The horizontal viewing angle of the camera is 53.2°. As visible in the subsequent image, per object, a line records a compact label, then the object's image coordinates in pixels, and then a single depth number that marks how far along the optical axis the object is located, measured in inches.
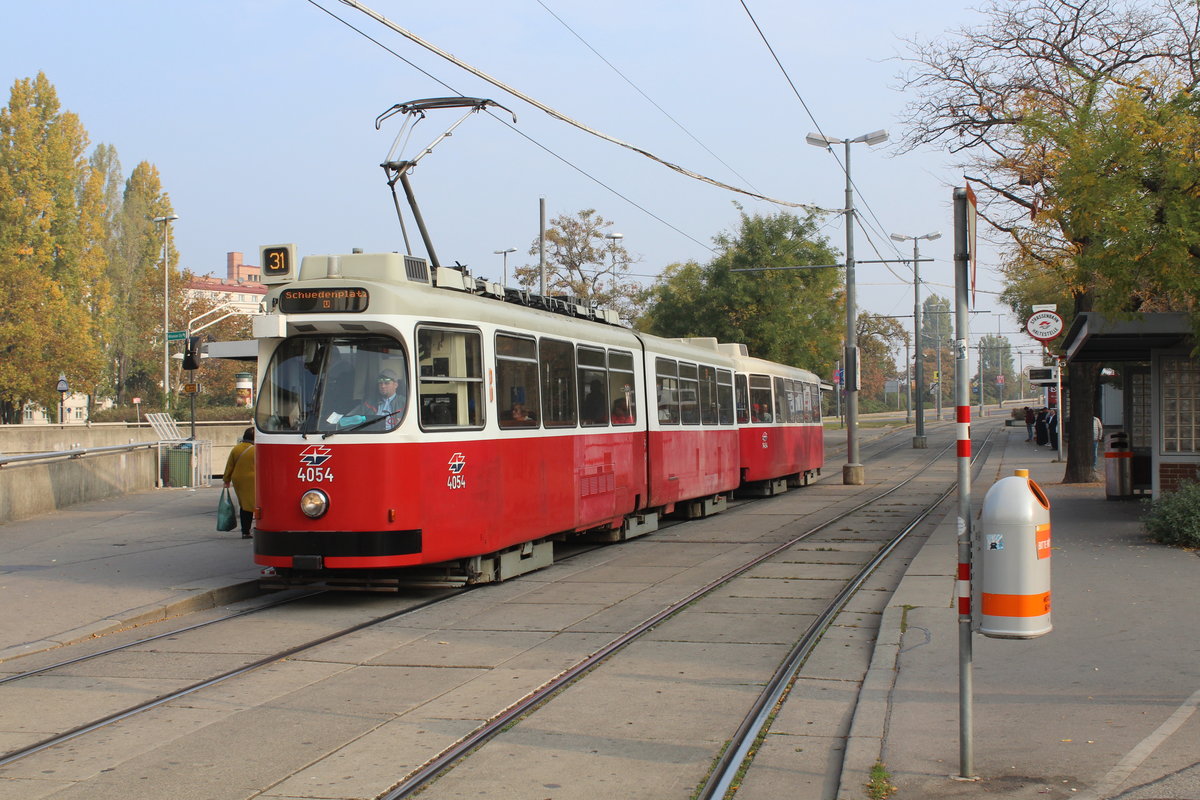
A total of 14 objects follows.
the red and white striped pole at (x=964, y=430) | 209.9
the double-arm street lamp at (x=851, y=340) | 1150.3
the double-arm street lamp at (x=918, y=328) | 1885.2
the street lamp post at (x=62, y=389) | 1947.5
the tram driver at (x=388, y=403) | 407.5
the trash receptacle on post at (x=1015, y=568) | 207.3
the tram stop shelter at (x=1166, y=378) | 601.3
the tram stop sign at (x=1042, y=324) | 786.2
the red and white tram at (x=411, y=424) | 403.5
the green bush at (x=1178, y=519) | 522.6
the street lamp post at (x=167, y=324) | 1872.9
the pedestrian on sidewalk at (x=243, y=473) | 547.2
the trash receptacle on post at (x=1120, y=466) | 807.1
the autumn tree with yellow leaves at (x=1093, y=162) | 539.8
